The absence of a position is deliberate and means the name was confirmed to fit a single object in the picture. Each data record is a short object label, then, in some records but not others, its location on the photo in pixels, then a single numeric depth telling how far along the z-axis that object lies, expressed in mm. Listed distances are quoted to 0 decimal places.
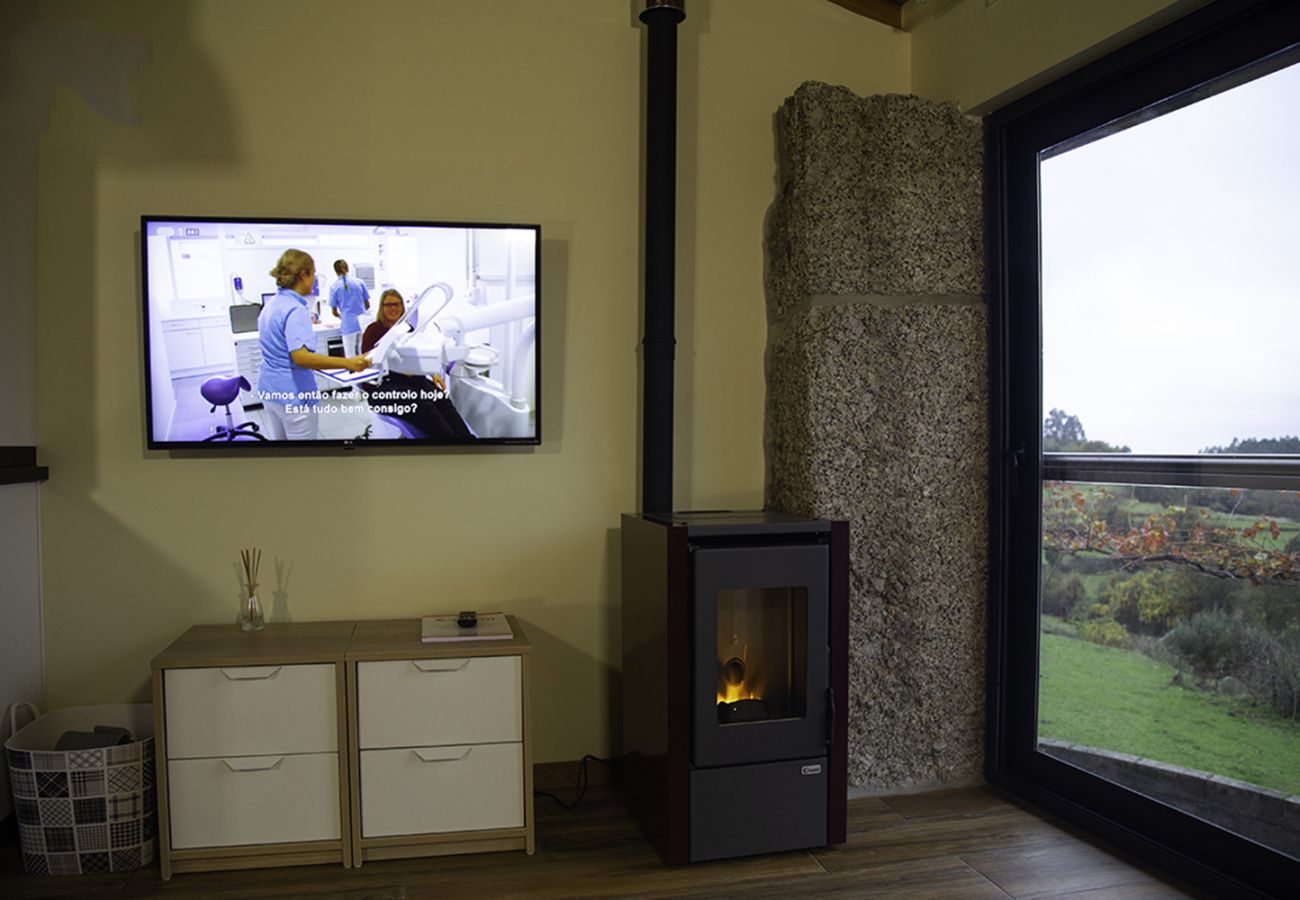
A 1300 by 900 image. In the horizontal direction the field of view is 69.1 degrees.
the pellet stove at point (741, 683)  2398
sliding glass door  2102
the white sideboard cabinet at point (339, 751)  2371
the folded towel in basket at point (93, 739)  2453
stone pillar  2814
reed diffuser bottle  2664
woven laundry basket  2346
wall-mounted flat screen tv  2629
